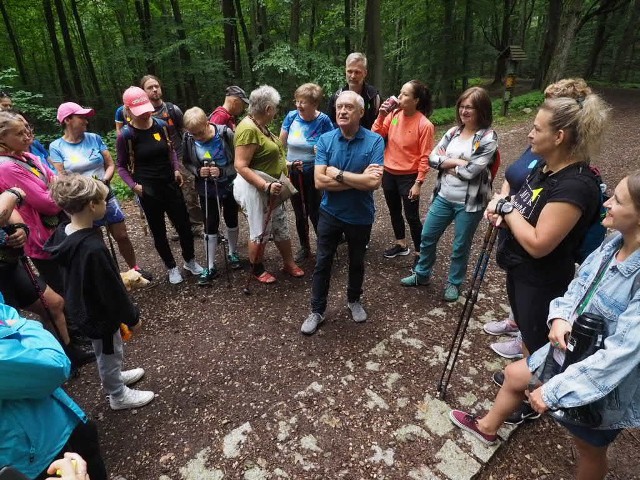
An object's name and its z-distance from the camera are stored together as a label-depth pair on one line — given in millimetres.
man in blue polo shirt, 3201
